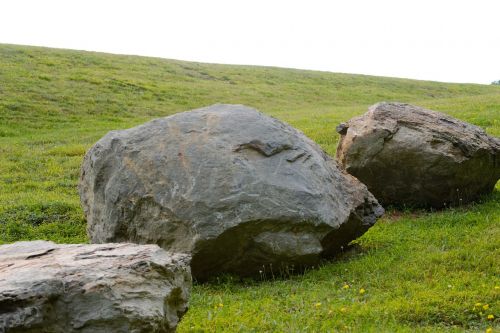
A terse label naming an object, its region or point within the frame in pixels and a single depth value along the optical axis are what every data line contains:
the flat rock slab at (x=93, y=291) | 5.90
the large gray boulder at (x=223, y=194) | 10.31
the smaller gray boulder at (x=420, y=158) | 14.00
